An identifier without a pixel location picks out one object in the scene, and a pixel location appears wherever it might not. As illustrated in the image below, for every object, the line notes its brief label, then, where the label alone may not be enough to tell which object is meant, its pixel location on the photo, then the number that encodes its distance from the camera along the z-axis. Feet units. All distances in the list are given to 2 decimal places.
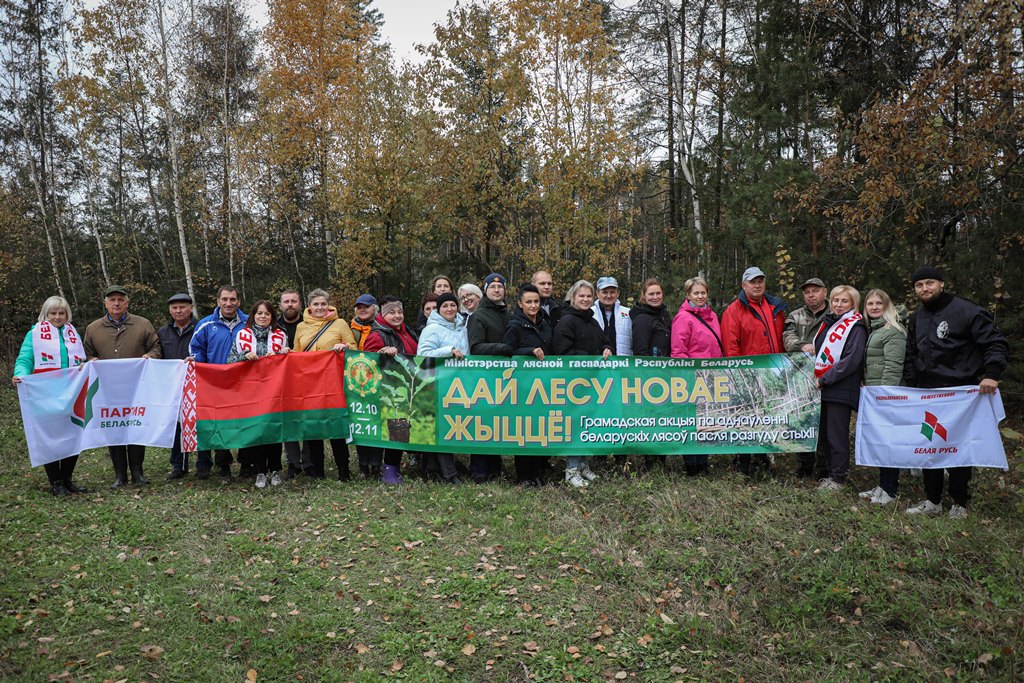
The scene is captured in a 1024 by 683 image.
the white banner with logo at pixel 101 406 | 25.54
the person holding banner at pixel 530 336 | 25.09
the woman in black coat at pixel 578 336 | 25.66
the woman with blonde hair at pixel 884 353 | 22.45
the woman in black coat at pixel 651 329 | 26.18
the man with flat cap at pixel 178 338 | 28.45
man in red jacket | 25.76
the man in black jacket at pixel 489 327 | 25.53
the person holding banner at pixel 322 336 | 26.94
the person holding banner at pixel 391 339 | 26.73
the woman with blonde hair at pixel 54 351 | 25.89
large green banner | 24.90
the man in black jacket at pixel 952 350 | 20.42
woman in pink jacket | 25.68
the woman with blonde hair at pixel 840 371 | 23.32
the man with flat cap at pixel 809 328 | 25.38
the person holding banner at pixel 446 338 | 25.85
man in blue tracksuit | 27.43
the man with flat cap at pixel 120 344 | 27.27
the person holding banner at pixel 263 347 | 26.61
